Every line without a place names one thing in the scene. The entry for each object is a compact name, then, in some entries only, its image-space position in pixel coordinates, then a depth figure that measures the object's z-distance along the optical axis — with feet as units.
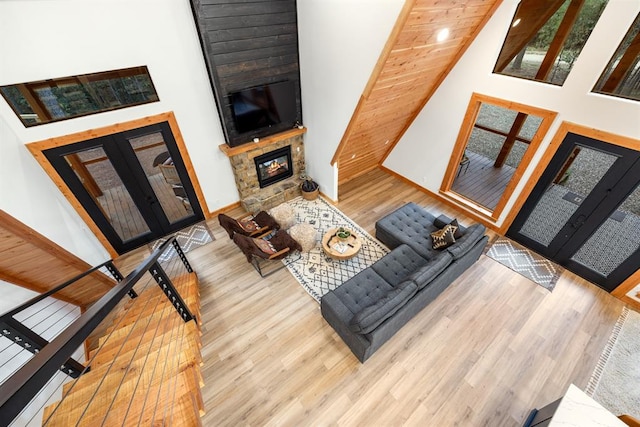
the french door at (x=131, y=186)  13.35
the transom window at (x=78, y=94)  10.91
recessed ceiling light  11.56
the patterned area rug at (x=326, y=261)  14.40
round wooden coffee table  14.46
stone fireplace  17.12
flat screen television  15.16
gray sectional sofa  10.29
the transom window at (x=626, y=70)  10.19
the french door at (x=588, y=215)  11.84
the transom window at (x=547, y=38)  11.28
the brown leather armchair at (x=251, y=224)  14.64
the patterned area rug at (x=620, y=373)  10.13
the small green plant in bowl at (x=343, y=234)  14.93
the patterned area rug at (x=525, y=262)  14.26
